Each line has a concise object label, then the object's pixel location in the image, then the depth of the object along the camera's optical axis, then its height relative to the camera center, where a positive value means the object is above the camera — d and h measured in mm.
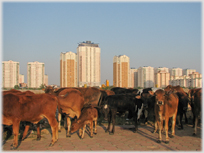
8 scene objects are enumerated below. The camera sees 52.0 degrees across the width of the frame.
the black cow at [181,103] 9508 -1305
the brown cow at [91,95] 12184 -1199
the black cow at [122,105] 9359 -1364
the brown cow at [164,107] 7559 -1219
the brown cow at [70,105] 8405 -1211
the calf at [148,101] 8984 -1122
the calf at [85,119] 8041 -1753
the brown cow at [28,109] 6719 -1142
